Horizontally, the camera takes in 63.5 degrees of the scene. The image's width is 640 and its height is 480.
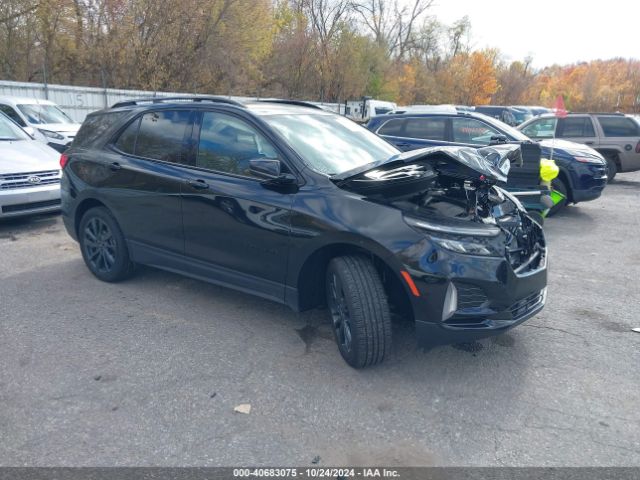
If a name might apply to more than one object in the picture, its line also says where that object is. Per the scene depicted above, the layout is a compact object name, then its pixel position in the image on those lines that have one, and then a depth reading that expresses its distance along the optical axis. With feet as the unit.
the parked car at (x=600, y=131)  40.32
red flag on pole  29.53
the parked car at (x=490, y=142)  28.66
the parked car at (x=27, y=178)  22.77
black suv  10.70
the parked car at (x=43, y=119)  37.60
